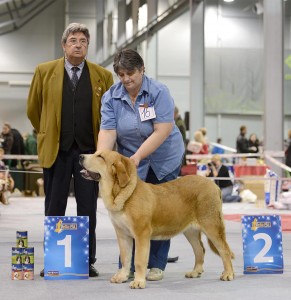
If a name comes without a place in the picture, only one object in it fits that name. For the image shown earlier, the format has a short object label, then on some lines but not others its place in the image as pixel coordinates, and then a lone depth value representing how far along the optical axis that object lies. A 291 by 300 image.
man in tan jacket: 7.43
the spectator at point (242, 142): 27.59
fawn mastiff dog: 6.55
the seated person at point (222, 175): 20.95
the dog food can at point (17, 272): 7.15
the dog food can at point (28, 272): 7.14
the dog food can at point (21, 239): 7.15
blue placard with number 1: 7.08
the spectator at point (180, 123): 12.73
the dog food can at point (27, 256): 7.08
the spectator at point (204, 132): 24.25
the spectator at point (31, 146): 29.37
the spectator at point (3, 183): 15.46
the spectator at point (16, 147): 27.85
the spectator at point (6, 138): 26.69
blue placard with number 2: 7.50
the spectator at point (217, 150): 27.52
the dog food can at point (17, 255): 7.09
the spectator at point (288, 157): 22.17
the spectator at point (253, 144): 27.44
